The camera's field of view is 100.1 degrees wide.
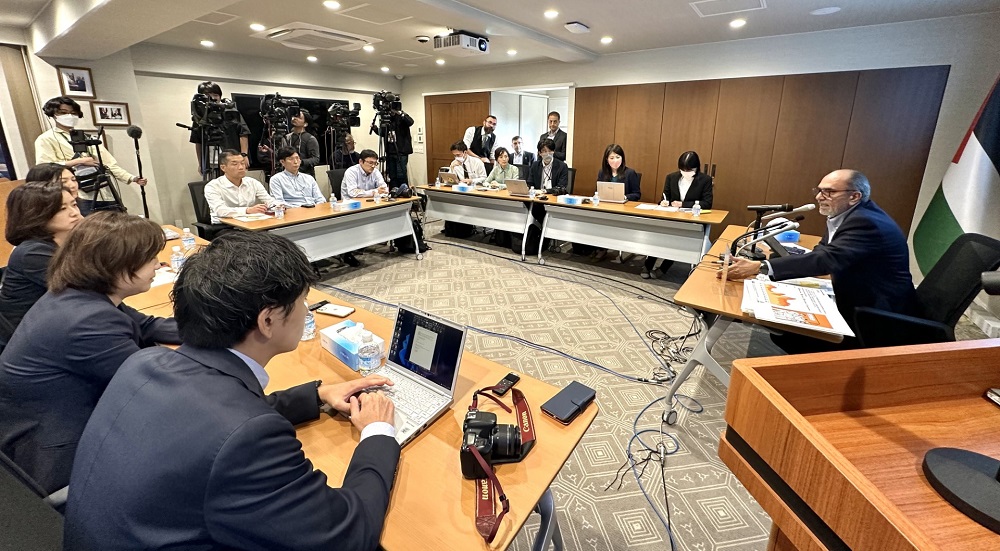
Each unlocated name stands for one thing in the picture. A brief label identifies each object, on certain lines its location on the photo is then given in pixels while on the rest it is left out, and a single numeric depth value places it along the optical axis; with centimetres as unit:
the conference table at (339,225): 375
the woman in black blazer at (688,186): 439
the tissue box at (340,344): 144
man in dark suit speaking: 207
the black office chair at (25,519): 55
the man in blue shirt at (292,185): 448
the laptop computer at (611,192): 448
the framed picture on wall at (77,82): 472
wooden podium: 56
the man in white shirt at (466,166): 624
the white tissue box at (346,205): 429
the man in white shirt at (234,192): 381
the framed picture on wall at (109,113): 505
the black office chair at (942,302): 186
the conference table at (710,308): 193
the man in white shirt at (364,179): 495
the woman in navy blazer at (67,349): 111
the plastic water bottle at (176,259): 245
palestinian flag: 325
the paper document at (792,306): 169
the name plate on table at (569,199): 463
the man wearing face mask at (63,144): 401
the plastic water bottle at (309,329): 162
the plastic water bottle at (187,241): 281
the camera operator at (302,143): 616
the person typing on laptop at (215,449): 67
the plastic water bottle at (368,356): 141
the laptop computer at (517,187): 496
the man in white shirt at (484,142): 708
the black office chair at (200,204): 441
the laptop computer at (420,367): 117
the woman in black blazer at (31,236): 158
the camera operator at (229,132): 511
